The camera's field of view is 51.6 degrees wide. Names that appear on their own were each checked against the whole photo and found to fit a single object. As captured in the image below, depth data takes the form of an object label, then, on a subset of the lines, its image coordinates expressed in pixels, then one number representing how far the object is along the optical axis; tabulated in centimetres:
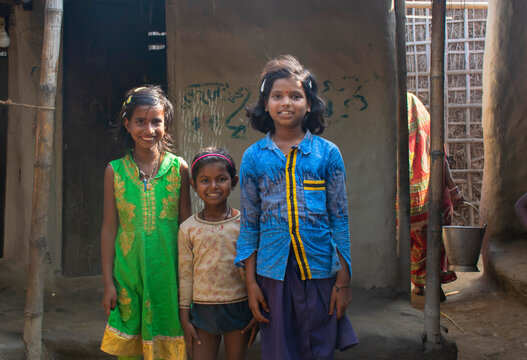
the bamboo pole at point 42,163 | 244
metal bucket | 387
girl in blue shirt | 196
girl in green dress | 220
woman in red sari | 468
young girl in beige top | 215
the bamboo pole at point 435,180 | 292
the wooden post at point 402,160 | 393
